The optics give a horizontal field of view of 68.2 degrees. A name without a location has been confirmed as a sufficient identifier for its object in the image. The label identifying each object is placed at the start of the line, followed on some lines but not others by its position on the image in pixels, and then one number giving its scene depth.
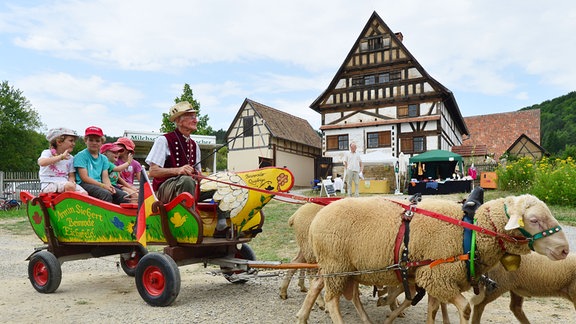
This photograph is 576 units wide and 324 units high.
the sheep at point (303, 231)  5.14
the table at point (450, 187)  17.77
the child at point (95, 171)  5.90
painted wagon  4.87
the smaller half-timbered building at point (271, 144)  30.86
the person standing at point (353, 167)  14.20
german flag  4.94
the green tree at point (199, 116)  31.36
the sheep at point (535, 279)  4.07
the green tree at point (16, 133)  41.94
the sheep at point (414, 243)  3.26
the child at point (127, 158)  7.14
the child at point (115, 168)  6.67
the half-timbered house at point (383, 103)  25.23
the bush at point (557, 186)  13.61
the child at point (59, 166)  5.79
